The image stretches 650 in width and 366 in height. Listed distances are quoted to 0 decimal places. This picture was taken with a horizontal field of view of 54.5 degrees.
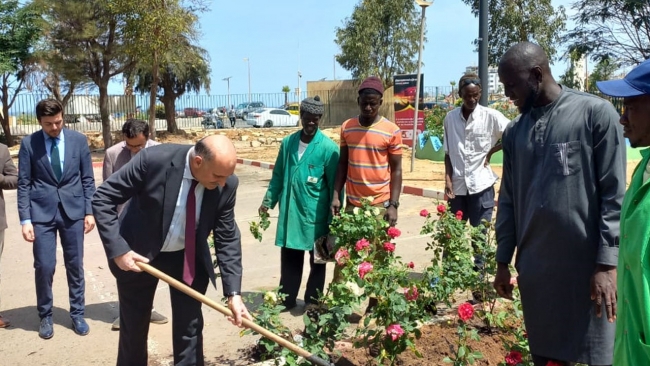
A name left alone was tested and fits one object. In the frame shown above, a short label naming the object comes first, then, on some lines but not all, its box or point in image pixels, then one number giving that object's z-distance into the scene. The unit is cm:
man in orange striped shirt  478
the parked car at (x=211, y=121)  3732
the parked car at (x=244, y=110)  4256
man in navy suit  485
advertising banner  1465
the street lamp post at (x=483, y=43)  906
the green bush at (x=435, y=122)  1636
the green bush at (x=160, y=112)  4539
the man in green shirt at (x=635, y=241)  165
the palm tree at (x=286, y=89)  5362
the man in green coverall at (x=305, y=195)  503
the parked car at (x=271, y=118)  3956
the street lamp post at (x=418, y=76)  1310
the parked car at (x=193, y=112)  3688
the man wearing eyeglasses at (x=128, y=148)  496
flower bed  345
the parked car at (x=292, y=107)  4588
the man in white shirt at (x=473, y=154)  526
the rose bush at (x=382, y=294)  348
